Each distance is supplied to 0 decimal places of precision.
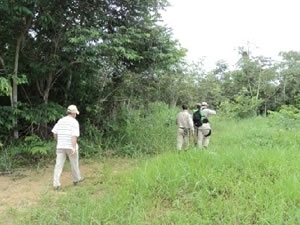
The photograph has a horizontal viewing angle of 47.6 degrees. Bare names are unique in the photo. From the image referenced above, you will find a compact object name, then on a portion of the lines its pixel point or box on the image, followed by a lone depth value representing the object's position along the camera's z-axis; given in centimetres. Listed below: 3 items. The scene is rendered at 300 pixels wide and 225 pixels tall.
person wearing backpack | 882
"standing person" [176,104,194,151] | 877
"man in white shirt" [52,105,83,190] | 626
